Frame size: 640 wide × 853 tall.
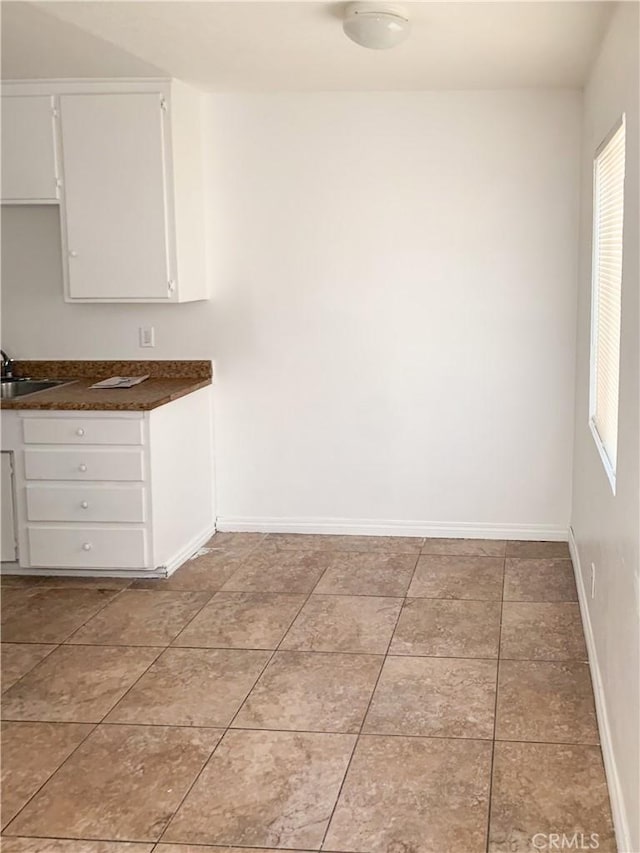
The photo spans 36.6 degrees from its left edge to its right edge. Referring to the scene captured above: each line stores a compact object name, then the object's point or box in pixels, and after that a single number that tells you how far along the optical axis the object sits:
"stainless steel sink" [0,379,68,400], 5.02
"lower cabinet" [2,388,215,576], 4.34
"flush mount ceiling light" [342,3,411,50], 3.25
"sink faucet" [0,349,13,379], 5.11
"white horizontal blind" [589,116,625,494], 3.17
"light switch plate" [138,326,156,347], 5.10
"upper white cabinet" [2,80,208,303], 4.53
